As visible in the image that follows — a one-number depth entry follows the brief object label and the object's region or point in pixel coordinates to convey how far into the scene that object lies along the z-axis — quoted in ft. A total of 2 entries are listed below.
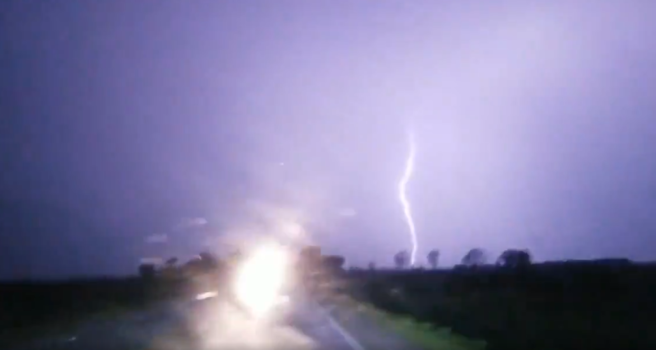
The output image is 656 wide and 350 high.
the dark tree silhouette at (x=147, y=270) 404.12
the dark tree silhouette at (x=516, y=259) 320.64
